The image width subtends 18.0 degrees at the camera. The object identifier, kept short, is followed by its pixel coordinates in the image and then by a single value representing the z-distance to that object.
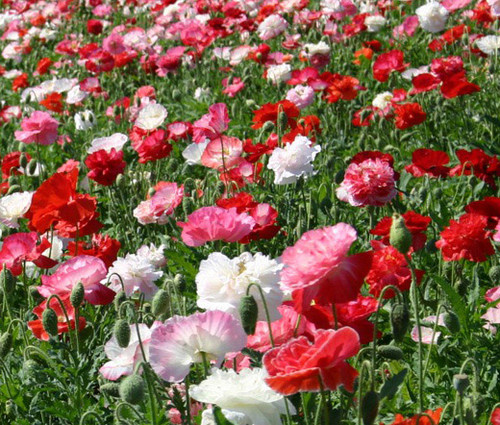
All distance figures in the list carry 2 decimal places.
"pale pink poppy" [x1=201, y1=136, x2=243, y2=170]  6.13
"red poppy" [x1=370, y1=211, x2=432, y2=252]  4.30
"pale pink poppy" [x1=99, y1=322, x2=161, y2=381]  3.20
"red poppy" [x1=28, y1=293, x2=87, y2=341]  4.27
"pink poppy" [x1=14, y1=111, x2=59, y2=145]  7.16
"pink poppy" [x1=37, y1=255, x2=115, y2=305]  4.02
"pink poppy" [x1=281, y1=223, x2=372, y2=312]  2.62
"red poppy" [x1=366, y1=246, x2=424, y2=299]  3.95
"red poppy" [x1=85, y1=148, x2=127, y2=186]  5.91
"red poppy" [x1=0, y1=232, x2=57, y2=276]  4.72
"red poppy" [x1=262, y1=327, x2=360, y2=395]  2.32
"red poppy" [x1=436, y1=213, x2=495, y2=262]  4.17
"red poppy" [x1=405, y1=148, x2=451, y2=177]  5.67
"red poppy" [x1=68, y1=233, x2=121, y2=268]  4.77
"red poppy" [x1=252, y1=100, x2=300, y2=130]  6.47
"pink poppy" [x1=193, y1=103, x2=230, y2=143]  6.06
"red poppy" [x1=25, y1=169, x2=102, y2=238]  4.94
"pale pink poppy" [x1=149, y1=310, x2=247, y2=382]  2.78
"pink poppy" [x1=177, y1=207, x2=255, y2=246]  3.79
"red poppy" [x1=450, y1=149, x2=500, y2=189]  5.63
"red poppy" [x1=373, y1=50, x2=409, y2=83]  8.19
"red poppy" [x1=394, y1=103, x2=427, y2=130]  6.72
